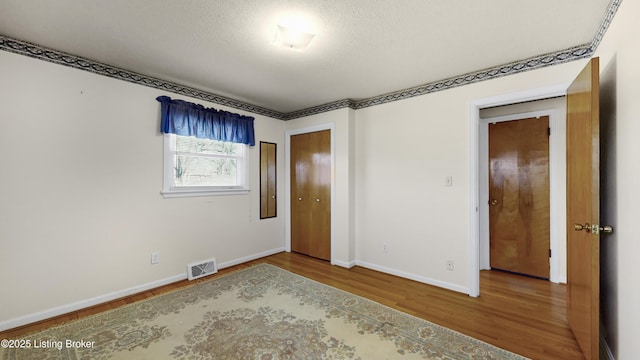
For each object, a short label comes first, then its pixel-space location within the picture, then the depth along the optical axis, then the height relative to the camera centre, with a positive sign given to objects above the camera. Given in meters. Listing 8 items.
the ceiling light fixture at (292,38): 1.97 +1.09
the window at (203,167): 3.15 +0.17
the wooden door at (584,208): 1.65 -0.21
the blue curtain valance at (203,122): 3.03 +0.74
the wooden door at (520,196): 3.30 -0.23
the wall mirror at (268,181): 4.20 -0.02
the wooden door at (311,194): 4.01 -0.23
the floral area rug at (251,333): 1.87 -1.23
